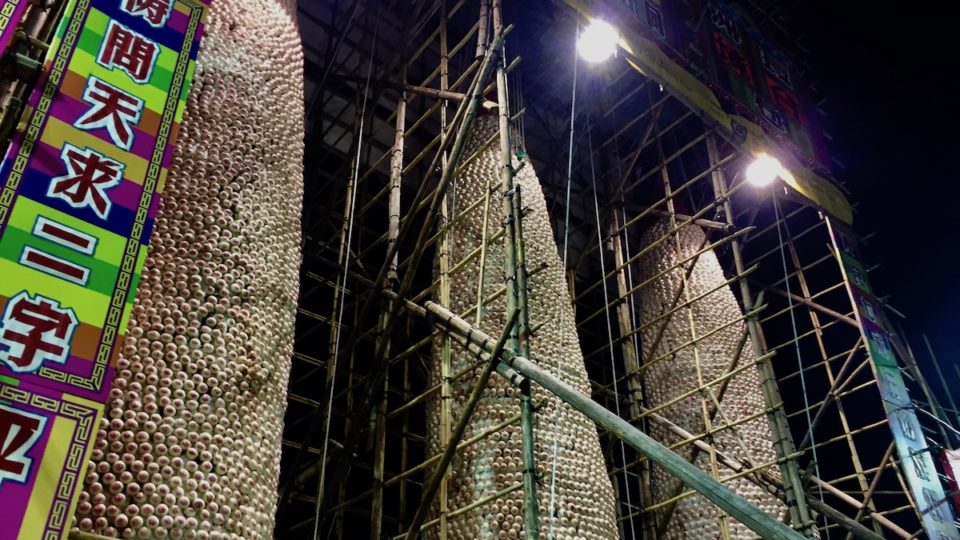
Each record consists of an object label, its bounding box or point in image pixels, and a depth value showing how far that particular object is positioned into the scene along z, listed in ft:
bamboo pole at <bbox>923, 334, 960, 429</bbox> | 38.29
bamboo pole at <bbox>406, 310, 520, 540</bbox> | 16.49
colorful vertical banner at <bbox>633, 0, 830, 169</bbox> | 29.91
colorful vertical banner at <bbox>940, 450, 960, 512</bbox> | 29.32
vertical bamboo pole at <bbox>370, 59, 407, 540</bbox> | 18.60
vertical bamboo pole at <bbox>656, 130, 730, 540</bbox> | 22.84
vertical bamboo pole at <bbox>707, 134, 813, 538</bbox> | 20.65
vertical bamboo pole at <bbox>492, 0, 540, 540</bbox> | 15.57
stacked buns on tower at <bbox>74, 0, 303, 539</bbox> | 11.91
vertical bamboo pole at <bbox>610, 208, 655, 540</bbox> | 26.12
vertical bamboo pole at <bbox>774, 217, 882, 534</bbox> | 28.25
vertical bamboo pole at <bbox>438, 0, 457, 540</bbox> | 17.93
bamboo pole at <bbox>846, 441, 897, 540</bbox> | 26.86
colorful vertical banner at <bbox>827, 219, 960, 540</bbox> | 25.48
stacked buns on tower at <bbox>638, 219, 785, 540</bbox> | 24.57
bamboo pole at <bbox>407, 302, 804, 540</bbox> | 12.55
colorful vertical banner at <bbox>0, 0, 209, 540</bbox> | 10.03
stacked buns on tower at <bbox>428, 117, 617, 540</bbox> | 17.47
